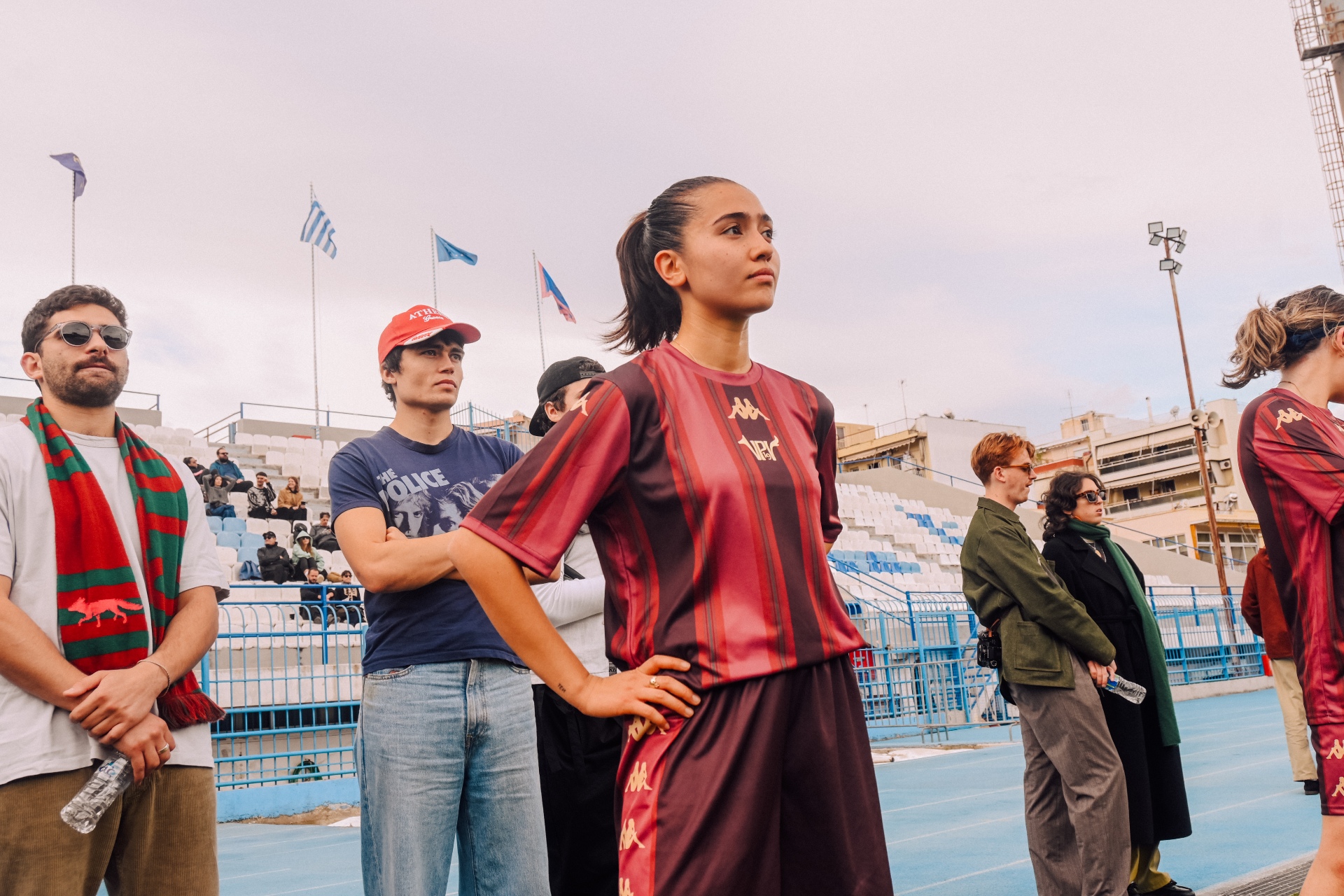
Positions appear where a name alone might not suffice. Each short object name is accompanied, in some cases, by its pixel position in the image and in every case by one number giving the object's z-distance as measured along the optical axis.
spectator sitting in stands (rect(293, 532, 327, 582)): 12.72
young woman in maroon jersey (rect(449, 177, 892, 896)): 1.66
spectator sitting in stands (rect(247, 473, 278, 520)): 15.26
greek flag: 22.42
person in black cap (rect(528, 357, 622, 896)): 3.04
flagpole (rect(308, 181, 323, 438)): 25.03
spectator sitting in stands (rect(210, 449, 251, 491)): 15.73
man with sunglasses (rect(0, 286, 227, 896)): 2.25
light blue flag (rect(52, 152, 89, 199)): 18.89
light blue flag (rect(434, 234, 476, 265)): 24.45
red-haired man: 4.00
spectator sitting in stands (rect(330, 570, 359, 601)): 11.06
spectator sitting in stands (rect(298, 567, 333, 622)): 9.74
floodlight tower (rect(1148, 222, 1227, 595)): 24.25
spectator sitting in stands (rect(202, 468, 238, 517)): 14.72
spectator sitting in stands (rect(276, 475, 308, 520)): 15.59
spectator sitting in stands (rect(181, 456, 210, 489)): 14.72
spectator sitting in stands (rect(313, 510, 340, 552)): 13.48
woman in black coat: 4.41
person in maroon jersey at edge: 2.67
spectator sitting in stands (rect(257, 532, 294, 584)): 12.30
